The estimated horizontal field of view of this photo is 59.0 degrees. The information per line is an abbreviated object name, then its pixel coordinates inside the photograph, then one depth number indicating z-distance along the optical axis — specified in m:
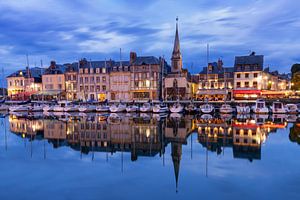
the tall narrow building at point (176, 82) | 54.31
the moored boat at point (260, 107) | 41.12
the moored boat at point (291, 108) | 41.47
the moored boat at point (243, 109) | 42.47
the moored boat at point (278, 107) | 41.39
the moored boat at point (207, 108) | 42.41
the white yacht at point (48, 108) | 49.51
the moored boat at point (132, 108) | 46.07
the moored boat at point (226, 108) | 42.33
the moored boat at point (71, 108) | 48.73
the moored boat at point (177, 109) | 43.45
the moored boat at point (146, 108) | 45.19
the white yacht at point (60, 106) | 48.62
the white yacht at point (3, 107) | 56.28
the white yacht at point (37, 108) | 50.91
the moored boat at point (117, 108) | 45.75
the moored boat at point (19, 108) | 50.62
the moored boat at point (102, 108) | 47.55
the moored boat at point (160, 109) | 43.36
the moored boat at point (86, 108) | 47.66
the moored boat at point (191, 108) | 43.76
